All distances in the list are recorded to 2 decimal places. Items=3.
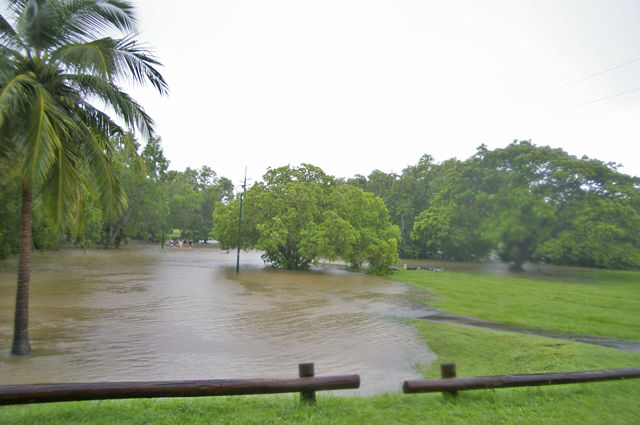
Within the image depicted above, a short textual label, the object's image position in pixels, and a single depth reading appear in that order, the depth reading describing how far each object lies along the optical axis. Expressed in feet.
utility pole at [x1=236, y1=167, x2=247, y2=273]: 99.62
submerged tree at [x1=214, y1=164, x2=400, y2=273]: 99.35
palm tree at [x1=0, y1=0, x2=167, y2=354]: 22.75
